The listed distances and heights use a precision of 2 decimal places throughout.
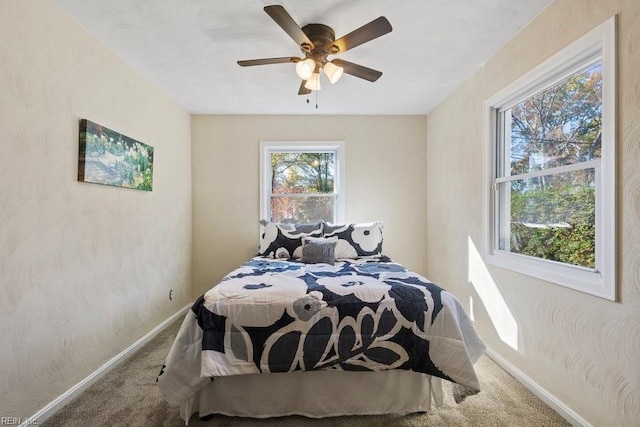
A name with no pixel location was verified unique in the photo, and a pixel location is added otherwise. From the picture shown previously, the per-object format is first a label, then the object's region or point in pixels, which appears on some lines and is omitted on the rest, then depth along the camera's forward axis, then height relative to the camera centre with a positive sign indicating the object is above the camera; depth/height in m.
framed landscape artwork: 1.97 +0.41
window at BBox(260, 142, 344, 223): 3.82 +0.40
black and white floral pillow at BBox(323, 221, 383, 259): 3.00 -0.25
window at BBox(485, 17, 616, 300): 1.50 +0.29
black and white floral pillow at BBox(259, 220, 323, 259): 3.02 -0.24
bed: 1.60 -0.74
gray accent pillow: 2.77 -0.35
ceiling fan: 1.65 +1.02
